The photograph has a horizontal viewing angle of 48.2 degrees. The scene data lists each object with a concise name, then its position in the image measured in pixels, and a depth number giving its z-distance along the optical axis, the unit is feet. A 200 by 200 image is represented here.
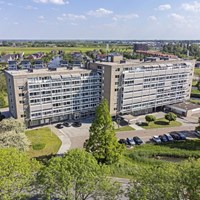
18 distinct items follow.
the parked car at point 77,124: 242.58
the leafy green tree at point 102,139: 148.05
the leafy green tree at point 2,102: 291.17
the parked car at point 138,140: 208.76
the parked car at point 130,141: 206.63
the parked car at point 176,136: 220.92
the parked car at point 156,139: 212.84
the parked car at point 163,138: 215.92
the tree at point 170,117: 254.88
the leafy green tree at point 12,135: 167.22
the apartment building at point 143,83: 252.21
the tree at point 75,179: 92.89
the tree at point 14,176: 89.81
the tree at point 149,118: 253.16
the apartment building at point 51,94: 218.18
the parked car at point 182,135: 220.84
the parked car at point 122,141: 208.63
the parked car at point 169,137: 217.81
